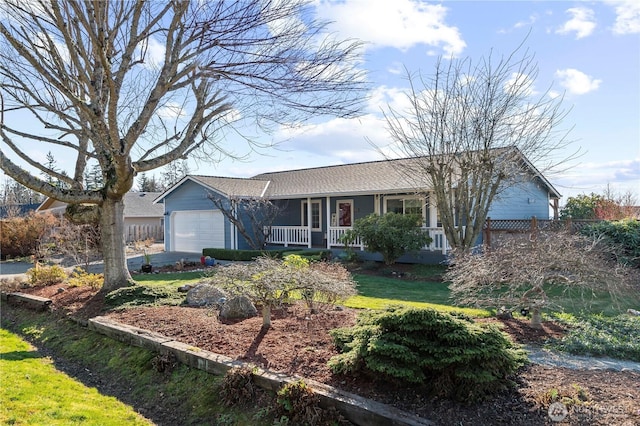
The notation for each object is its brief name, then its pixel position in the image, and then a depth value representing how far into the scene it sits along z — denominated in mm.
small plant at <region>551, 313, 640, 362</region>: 4891
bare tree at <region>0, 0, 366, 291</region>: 6133
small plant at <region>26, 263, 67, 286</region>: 10617
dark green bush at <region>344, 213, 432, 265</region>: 13180
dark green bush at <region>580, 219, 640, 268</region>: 11251
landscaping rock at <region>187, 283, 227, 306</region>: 7535
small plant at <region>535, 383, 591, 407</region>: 3217
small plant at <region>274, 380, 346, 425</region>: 3346
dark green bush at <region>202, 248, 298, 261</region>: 16781
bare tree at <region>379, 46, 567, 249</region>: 11031
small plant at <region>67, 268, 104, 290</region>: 9327
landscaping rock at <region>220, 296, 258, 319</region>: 6375
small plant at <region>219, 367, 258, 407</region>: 3936
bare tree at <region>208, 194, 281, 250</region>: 18062
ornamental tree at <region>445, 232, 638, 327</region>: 5227
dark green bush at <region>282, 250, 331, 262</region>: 15556
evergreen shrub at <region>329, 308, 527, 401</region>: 3387
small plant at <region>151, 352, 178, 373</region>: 4945
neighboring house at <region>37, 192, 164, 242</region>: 29125
